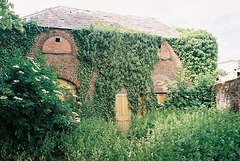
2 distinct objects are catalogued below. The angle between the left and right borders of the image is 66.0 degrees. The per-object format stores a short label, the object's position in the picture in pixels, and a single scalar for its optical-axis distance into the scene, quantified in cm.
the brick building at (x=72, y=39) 842
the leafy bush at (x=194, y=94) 864
